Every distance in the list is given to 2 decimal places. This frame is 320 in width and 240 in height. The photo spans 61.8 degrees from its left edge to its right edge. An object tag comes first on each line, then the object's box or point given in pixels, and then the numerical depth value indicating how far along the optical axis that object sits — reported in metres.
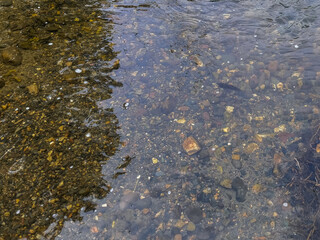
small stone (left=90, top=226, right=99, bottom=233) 3.06
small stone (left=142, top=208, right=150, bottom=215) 3.20
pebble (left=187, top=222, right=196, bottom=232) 3.02
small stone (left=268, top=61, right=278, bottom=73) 4.49
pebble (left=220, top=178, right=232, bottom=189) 3.33
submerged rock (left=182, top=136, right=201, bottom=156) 3.68
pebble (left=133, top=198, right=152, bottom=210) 3.24
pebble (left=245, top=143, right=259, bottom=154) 3.63
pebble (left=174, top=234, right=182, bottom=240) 2.97
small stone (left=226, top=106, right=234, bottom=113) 4.08
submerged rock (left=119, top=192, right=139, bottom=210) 3.26
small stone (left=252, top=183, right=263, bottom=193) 3.26
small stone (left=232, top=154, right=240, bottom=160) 3.57
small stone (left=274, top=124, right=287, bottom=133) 3.79
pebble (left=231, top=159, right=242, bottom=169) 3.50
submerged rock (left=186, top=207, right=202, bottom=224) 3.09
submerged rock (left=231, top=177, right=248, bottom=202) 3.22
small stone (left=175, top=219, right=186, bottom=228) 3.06
